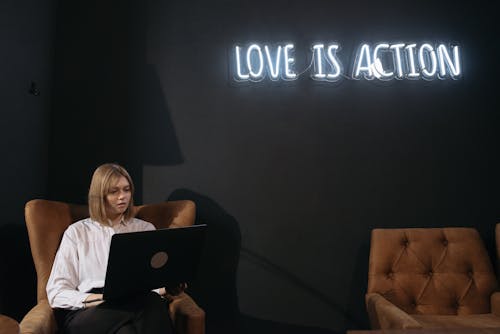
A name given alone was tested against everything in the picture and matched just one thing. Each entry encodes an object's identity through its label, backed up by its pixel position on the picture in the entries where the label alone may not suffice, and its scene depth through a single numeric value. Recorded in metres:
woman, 1.60
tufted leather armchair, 2.21
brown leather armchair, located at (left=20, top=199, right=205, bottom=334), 1.69
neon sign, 2.74
